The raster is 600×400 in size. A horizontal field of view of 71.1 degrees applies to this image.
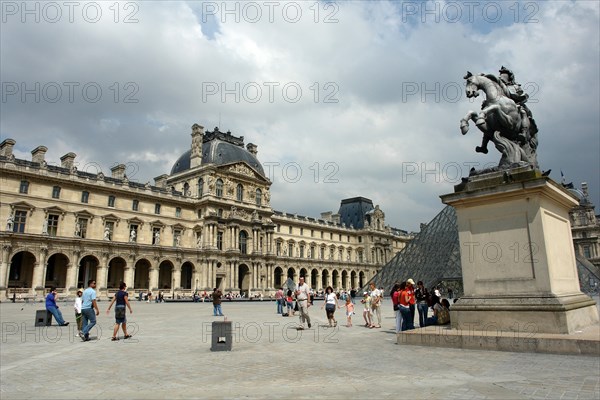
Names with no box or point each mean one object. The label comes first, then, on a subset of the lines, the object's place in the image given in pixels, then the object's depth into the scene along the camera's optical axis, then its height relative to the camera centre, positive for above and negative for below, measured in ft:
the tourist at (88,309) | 33.06 -1.90
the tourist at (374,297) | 42.52 -1.75
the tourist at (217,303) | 60.90 -2.90
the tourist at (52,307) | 42.78 -2.20
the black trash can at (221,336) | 25.90 -3.25
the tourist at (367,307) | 41.96 -2.68
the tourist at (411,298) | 31.50 -1.37
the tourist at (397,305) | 32.20 -1.91
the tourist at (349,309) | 42.65 -2.89
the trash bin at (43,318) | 43.35 -3.29
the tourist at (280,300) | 67.04 -2.99
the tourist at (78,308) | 36.46 -2.03
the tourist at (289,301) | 62.98 -2.89
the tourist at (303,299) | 39.55 -1.65
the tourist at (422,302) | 34.45 -1.83
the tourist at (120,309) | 32.52 -1.92
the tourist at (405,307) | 31.42 -2.01
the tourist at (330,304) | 41.27 -2.26
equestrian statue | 25.11 +9.44
